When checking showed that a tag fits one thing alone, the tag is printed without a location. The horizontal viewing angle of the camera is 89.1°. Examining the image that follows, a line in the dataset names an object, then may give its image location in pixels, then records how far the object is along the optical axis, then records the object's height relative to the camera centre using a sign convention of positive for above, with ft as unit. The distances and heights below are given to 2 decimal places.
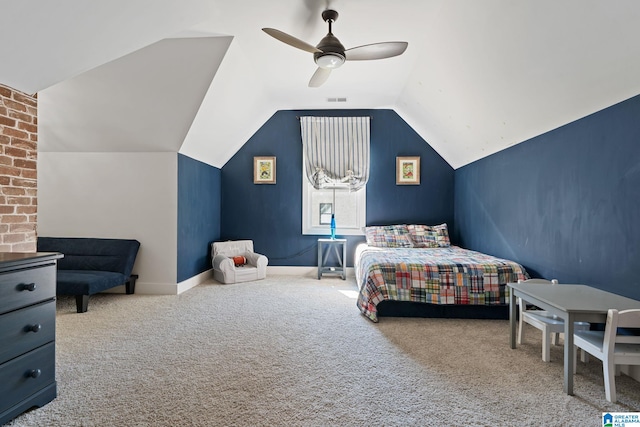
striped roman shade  17.53 +3.31
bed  10.45 -2.53
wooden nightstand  16.69 -2.53
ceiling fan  8.66 +4.42
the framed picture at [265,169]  18.13 +2.13
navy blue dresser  5.19 -2.15
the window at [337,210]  17.98 -0.09
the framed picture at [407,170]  17.69 +2.09
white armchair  15.35 -2.72
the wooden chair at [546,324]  7.47 -2.70
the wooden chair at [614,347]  5.79 -2.59
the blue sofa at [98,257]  12.57 -2.02
